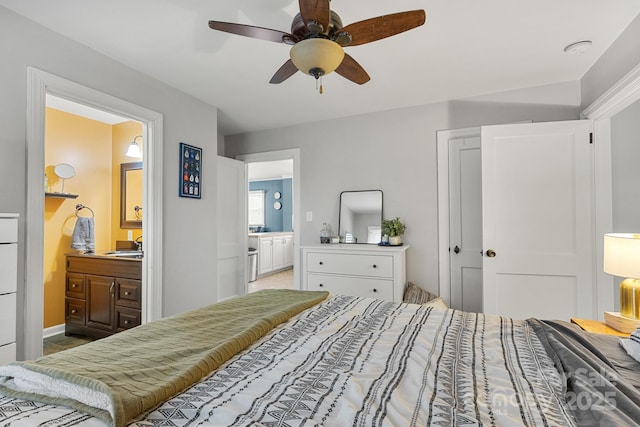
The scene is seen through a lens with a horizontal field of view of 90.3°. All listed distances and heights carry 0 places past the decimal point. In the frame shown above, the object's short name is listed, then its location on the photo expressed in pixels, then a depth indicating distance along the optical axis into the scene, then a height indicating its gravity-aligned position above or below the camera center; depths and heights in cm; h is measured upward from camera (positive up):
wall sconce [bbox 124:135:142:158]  363 +78
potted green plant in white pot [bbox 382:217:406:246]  337 -13
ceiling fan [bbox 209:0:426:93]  142 +89
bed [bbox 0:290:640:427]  75 -47
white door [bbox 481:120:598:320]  256 -2
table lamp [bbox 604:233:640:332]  162 -27
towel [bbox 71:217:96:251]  345 -18
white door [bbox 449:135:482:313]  319 -5
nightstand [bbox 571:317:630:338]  164 -60
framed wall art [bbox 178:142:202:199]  298 +46
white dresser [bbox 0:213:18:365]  155 -32
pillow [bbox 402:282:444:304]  317 -79
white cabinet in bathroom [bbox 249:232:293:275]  652 -70
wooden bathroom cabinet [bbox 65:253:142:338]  288 -73
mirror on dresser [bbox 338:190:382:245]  366 +2
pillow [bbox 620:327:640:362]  111 -47
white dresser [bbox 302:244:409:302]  312 -53
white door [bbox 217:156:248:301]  388 -14
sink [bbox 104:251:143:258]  330 -37
